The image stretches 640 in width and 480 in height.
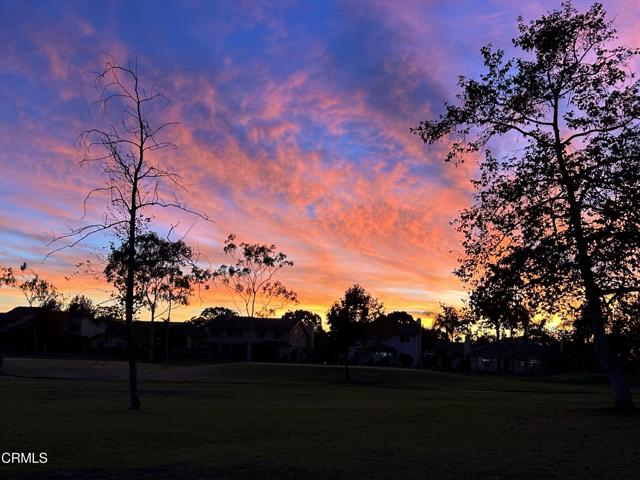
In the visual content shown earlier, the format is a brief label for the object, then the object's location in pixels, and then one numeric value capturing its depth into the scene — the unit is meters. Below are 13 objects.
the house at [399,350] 123.61
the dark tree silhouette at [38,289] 127.62
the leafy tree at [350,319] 69.38
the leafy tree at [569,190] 21.95
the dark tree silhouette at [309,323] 137.75
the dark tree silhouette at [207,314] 151.62
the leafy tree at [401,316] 177.57
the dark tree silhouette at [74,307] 121.41
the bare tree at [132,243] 22.91
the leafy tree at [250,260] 103.81
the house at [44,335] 119.19
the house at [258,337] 122.94
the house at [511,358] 108.00
